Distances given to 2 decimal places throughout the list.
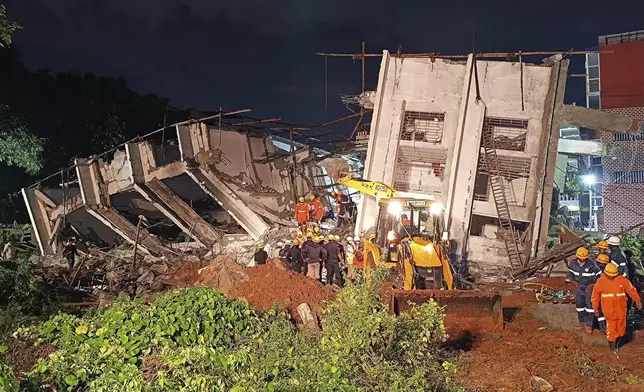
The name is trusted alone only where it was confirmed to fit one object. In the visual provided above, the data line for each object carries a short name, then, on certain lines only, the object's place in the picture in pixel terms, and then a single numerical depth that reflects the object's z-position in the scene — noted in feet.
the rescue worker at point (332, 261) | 42.83
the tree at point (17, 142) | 61.21
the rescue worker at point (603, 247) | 34.47
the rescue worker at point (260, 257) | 47.78
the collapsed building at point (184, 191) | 58.23
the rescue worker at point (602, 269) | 28.91
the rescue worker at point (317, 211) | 59.26
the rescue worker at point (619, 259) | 31.50
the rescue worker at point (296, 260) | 44.52
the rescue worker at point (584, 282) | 29.53
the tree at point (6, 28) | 24.94
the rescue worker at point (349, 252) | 42.50
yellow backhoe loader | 30.86
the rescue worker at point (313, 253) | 42.80
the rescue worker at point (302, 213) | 57.82
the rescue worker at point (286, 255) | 44.70
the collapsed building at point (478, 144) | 52.60
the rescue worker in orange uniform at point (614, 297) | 26.25
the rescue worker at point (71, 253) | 54.34
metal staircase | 52.34
